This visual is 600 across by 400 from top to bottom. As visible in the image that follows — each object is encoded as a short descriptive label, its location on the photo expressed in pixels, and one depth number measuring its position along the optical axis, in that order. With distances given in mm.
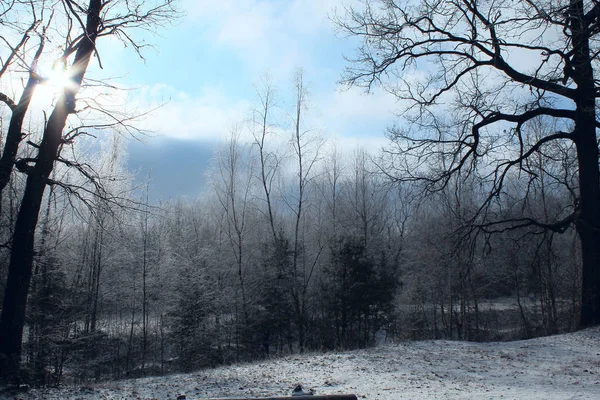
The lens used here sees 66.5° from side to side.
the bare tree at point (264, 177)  27509
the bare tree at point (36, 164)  7906
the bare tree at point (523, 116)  11648
